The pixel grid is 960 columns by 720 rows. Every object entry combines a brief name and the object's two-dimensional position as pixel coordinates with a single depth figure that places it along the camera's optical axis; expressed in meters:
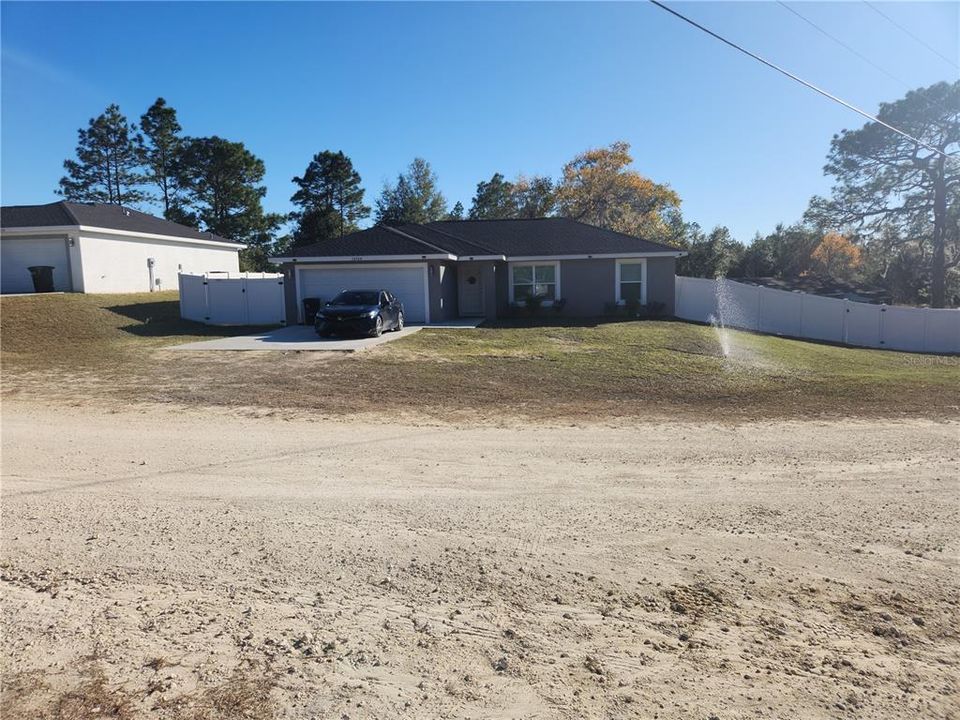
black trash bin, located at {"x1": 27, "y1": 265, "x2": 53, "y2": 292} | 27.58
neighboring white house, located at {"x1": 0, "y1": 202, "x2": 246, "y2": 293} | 28.23
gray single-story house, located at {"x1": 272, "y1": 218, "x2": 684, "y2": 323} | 24.28
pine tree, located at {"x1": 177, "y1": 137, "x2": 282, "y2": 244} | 52.19
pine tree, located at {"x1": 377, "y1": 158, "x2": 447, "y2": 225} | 59.12
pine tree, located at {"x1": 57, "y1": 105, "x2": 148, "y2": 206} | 53.19
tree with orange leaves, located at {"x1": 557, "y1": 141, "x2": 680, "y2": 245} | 49.72
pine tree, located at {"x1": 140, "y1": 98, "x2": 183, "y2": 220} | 53.69
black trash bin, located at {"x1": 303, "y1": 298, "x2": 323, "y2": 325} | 23.84
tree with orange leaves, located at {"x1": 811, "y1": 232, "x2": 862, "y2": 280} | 46.41
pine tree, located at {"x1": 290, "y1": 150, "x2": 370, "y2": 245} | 56.28
